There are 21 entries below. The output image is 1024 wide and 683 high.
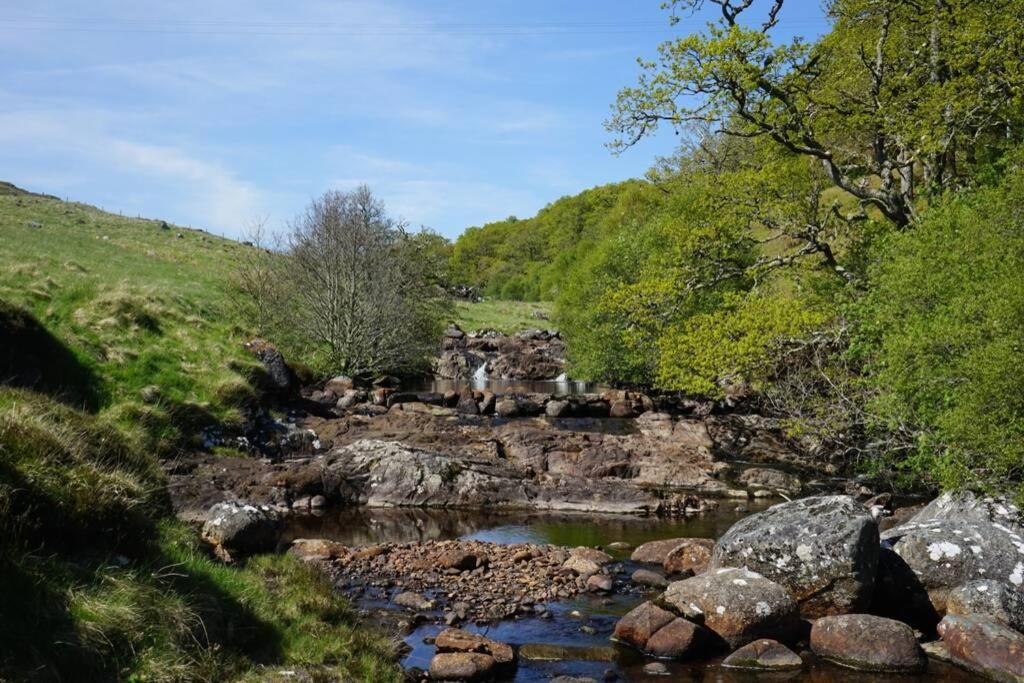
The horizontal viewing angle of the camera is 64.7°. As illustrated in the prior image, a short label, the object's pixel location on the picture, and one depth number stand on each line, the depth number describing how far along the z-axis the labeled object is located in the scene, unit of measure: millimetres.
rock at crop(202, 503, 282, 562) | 12836
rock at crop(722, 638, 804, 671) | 11672
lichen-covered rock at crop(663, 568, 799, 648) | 12414
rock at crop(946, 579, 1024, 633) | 12895
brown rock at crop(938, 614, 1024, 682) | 11344
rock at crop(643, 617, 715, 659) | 11914
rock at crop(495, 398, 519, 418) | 37281
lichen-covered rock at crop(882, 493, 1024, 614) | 13984
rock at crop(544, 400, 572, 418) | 37156
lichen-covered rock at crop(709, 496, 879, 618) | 13500
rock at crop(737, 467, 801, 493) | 24188
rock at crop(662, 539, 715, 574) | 16266
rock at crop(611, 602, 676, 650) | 12250
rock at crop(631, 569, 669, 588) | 15445
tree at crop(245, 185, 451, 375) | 43906
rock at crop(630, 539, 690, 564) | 17156
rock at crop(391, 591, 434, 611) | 13703
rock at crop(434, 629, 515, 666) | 11352
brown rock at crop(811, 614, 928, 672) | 11695
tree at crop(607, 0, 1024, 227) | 23594
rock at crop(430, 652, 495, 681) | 10672
